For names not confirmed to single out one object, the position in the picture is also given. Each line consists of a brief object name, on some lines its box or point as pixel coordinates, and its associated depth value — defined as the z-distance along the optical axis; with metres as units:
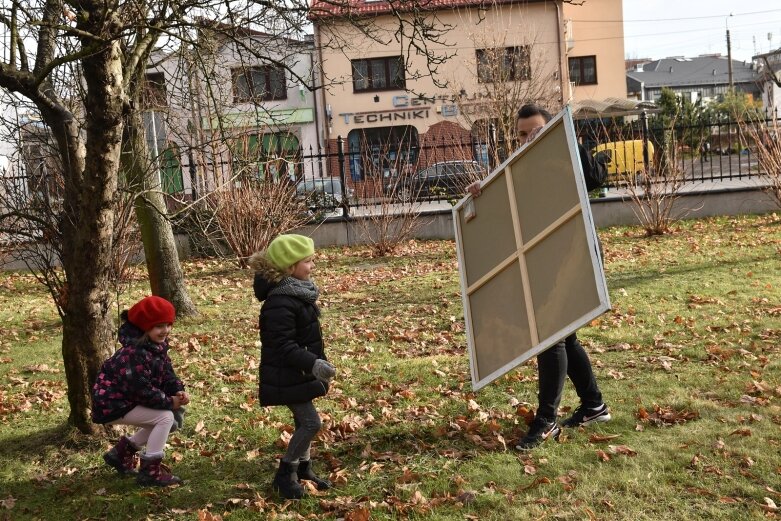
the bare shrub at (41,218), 6.07
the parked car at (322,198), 16.83
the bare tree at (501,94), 14.87
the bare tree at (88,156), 5.32
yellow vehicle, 14.88
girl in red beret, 4.80
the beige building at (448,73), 35.38
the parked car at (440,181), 15.12
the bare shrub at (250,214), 13.79
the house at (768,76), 29.48
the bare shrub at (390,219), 14.97
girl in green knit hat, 4.43
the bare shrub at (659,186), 14.51
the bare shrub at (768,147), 14.73
